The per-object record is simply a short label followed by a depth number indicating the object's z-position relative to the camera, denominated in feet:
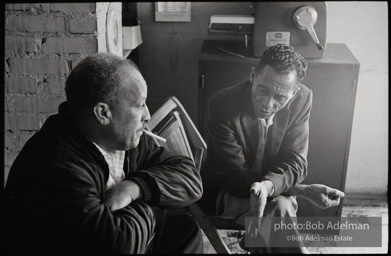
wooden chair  4.35
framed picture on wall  4.46
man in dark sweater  3.59
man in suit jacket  4.14
